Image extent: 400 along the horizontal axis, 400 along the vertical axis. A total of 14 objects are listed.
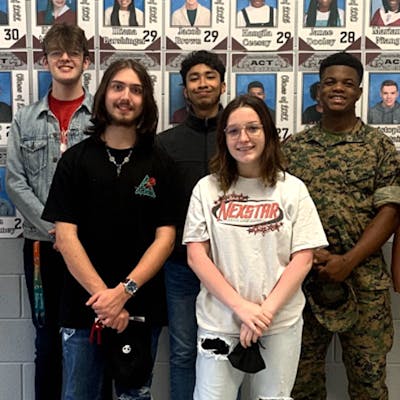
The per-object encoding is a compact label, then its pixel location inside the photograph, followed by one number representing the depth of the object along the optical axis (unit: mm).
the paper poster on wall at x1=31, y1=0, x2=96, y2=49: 2098
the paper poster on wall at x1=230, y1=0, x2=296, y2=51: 2113
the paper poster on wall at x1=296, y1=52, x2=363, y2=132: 2135
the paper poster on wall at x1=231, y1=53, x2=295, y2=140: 2135
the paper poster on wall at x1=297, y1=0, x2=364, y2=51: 2111
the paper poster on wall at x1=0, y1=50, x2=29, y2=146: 2115
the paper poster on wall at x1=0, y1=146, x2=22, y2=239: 2168
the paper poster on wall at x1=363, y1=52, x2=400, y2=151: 2137
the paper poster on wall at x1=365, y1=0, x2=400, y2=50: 2115
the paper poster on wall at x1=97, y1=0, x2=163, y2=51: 2107
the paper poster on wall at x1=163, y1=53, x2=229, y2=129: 2129
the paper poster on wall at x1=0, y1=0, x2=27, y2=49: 2098
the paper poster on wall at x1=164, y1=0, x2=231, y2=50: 2111
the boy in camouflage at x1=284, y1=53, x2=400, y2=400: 1811
